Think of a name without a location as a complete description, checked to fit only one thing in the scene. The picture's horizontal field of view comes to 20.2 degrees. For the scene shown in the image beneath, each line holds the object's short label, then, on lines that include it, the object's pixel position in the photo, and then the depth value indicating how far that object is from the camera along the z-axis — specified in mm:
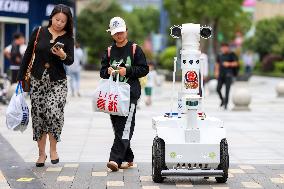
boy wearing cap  8609
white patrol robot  7805
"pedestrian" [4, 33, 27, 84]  19141
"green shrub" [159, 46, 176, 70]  45362
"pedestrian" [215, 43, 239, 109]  18906
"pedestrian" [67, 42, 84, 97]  22831
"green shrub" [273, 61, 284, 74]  55097
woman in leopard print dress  8664
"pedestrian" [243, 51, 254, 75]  48312
